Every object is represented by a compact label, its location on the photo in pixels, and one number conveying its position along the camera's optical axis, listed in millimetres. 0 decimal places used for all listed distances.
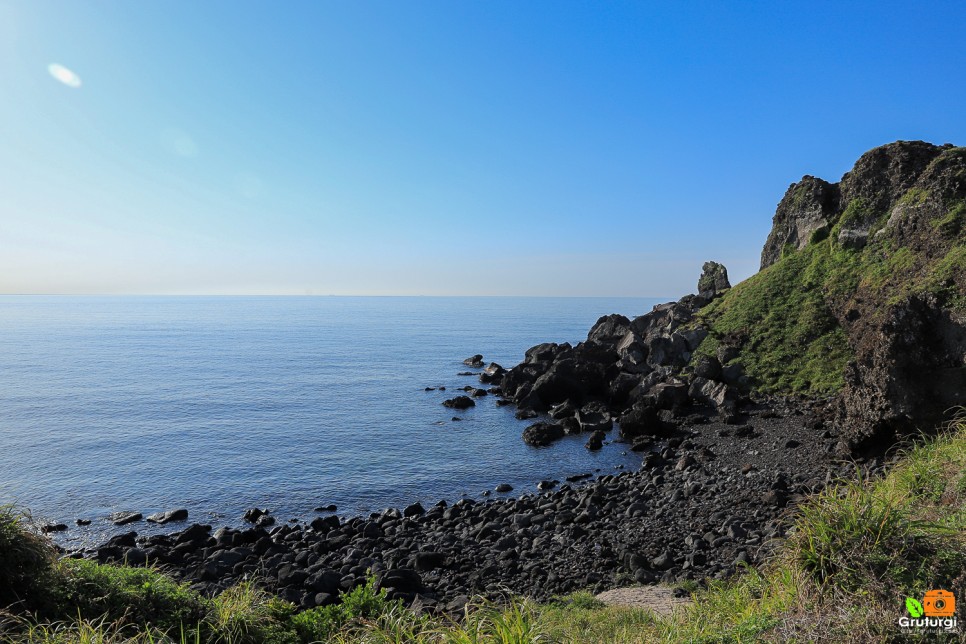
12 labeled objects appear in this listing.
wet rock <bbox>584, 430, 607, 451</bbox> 37094
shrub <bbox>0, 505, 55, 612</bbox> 9438
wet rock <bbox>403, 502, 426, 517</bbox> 26469
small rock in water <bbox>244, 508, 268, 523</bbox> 26130
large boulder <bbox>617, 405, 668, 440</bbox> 38750
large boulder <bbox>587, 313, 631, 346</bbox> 68950
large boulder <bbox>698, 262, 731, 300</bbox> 75062
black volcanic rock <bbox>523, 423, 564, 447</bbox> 39094
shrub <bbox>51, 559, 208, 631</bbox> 9602
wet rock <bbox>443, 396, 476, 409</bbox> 51750
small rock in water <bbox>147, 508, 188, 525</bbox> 26017
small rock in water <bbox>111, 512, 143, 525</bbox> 25922
